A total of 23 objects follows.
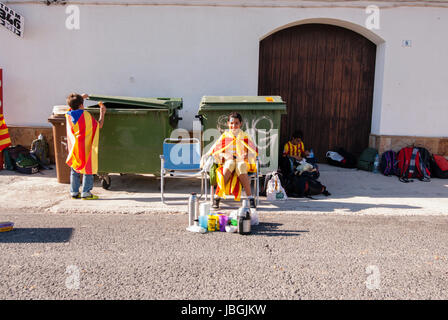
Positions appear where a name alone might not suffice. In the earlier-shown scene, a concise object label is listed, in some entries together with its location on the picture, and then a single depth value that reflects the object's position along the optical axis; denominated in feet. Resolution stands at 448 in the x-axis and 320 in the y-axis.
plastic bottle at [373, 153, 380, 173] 24.31
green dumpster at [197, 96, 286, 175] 18.15
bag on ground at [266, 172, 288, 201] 17.03
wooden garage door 26.05
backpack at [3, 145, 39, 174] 22.26
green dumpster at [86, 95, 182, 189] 18.13
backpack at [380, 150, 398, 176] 23.52
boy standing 16.34
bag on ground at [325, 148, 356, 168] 25.68
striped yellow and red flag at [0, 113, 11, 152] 20.42
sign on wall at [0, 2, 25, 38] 23.20
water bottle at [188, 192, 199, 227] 12.80
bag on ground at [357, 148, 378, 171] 24.68
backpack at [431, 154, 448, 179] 23.25
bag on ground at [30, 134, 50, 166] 23.43
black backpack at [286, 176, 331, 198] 17.93
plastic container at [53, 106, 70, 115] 19.36
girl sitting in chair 15.21
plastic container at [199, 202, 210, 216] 13.10
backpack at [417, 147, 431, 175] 23.39
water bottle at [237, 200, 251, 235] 12.16
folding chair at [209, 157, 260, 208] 15.79
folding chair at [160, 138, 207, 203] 17.14
